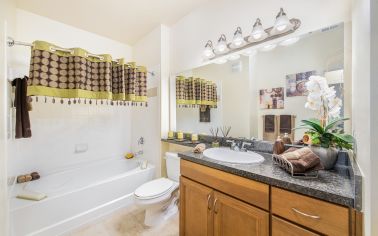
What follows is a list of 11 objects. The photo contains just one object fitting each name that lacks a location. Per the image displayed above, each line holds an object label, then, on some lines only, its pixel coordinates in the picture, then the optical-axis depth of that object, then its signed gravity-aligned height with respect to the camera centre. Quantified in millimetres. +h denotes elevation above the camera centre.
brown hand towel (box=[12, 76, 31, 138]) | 1688 +107
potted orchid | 1011 -51
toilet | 1667 -817
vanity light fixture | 1312 +737
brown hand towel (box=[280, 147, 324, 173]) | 885 -248
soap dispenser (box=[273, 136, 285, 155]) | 1226 -229
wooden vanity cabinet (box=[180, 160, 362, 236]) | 716 -521
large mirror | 1170 +313
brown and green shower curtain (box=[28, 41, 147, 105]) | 1540 +474
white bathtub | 1510 -897
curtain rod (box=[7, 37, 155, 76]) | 1433 +690
